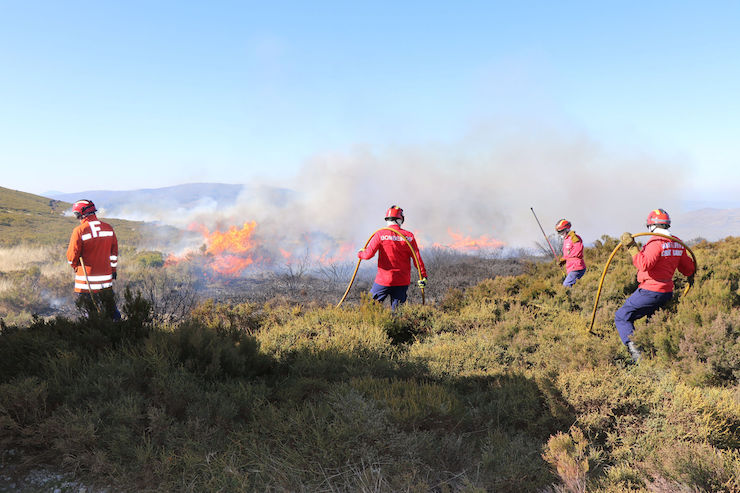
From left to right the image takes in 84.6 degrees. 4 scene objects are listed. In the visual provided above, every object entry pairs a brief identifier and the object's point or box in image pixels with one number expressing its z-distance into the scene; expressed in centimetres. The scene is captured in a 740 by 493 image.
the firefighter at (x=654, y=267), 507
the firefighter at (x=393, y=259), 719
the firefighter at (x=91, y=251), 650
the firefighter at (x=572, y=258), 883
